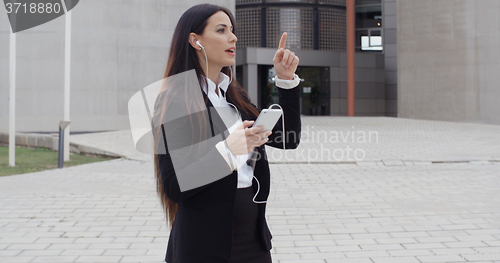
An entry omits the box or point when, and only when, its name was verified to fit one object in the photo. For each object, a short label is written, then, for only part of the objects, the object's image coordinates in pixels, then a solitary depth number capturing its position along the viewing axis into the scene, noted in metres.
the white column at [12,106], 9.92
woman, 1.69
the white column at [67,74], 10.79
